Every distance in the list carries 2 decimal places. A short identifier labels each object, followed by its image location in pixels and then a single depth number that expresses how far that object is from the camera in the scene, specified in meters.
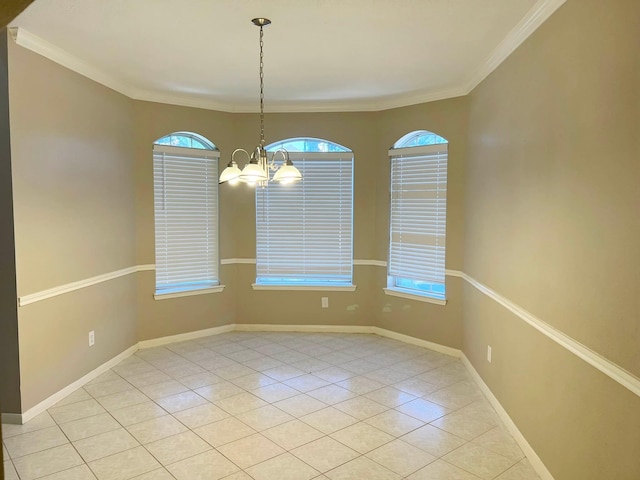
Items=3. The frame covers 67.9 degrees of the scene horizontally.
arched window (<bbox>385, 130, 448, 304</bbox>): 4.84
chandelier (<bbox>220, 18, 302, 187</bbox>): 2.84
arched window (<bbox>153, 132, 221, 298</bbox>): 5.02
